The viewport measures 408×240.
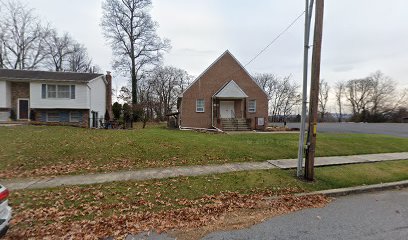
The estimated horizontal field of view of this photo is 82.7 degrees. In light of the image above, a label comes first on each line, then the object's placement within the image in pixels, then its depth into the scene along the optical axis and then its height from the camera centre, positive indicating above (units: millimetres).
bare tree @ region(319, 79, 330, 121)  77125 +6063
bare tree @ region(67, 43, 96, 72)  50656 +12054
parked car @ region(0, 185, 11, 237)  3309 -1478
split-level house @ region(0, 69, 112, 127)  23266 +1787
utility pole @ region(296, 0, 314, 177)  7098 +1288
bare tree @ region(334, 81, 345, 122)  77062 +7348
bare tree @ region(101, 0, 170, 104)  37709 +13641
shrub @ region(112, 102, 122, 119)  38219 +677
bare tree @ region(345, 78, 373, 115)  67125 +7688
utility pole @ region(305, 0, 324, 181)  6887 +1083
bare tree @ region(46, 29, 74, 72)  44750 +12830
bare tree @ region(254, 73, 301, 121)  71875 +6854
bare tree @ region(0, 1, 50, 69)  37375 +11519
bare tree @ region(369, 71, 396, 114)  60553 +5843
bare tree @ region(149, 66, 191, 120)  54094 +7495
